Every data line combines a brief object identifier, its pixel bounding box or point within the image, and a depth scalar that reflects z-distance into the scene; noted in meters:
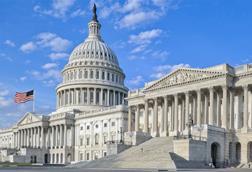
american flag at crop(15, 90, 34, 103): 148.75
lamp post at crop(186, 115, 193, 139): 84.74
